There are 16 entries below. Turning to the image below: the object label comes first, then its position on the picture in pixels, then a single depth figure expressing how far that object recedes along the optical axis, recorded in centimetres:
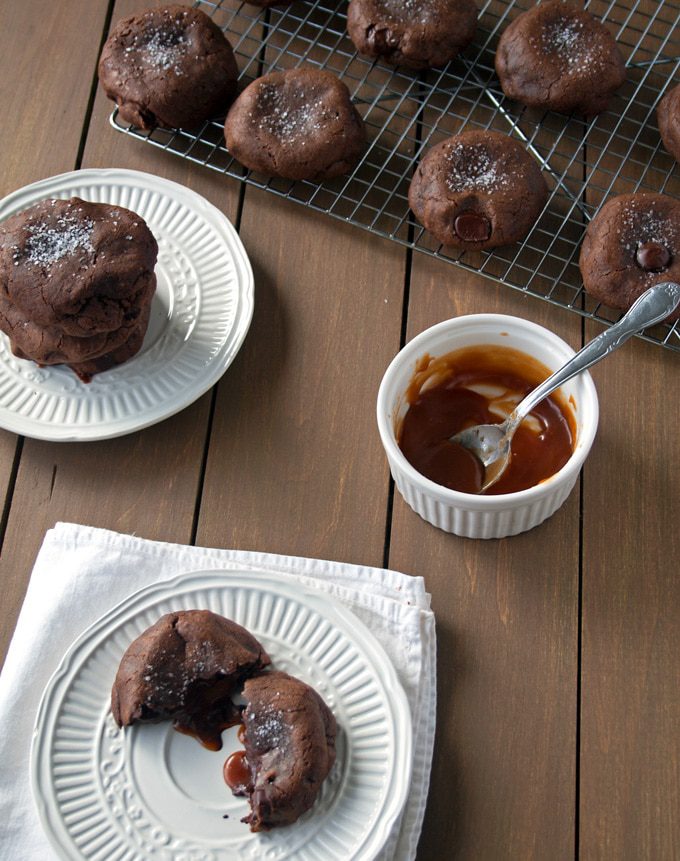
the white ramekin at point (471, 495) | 74
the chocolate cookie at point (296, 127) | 84
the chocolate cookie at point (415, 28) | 86
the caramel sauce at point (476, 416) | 77
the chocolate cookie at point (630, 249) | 81
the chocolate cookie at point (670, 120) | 84
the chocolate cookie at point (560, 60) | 85
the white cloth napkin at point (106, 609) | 73
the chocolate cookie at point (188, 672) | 72
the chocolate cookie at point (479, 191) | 82
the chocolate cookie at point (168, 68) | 85
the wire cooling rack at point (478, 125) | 84
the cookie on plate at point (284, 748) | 70
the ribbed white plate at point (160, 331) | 81
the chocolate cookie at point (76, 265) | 77
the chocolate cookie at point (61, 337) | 78
